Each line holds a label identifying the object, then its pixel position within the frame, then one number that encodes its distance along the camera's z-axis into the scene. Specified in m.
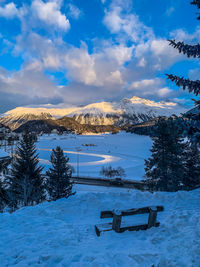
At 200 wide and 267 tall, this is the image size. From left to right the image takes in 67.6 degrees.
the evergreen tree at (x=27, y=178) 17.75
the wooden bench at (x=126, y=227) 5.82
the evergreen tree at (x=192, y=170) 18.91
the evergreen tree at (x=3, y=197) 17.75
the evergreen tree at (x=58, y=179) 18.39
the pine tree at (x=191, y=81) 6.09
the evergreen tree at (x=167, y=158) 16.64
